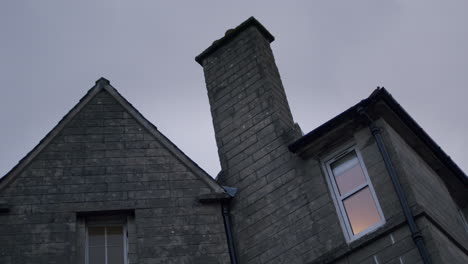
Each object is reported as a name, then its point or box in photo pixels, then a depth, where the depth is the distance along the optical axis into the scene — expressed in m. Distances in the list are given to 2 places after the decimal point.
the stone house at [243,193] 13.48
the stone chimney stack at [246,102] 15.68
